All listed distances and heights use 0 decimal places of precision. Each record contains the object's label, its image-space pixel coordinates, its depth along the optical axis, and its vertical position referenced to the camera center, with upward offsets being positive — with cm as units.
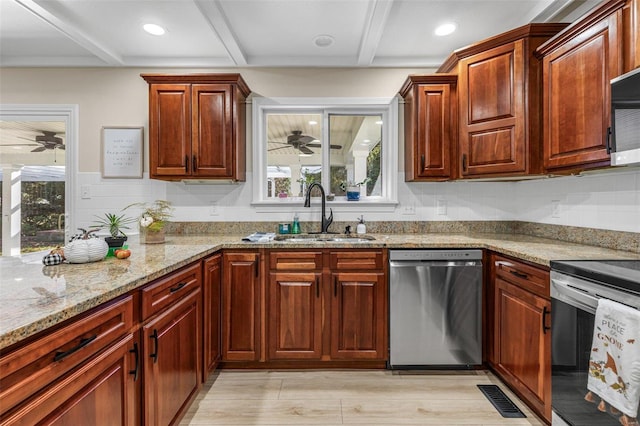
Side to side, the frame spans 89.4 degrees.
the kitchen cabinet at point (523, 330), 175 -72
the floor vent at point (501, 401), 191 -119
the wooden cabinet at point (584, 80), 164 +74
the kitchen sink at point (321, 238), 271 -23
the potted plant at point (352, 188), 312 +23
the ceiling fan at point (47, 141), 372 +80
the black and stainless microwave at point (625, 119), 150 +44
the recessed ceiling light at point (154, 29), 250 +143
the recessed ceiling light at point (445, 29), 249 +143
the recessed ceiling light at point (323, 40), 265 +143
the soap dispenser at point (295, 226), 298 -14
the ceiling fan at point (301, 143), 322 +68
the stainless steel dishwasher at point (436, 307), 233 -69
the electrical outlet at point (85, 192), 306 +18
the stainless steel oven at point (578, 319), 132 -51
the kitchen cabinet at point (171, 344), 139 -66
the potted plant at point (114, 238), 191 -16
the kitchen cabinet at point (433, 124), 269 +73
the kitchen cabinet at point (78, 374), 80 -49
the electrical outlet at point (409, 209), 311 +2
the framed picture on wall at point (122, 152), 306 +56
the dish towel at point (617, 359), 120 -58
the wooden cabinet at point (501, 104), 221 +78
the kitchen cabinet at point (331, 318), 238 -79
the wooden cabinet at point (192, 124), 266 +72
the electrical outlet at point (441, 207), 310 +4
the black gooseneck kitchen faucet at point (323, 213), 286 -2
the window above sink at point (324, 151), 313 +59
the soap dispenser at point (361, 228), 294 -16
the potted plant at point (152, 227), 244 -12
